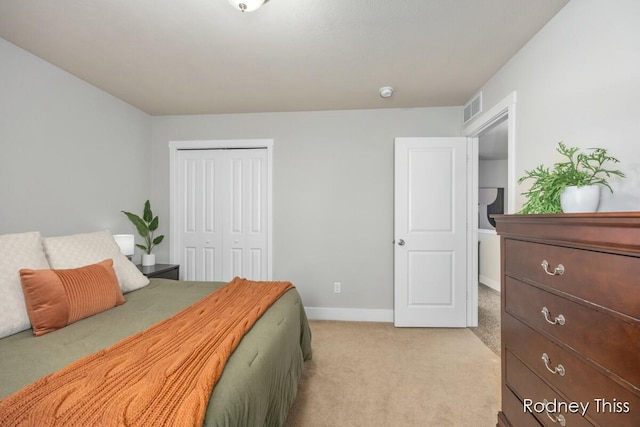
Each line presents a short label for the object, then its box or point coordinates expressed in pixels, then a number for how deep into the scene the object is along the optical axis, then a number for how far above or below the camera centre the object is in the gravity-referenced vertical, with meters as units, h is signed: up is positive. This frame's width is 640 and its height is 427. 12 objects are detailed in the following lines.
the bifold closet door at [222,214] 3.51 -0.03
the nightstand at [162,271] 2.78 -0.60
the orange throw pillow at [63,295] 1.44 -0.46
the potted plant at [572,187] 1.19 +0.12
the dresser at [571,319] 0.78 -0.37
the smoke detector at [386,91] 2.73 +1.20
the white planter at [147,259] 3.09 -0.53
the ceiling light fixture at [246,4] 1.57 +1.17
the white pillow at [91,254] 1.82 -0.30
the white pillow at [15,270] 1.39 -0.32
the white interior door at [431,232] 3.11 -0.22
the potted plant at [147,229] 3.09 -0.20
